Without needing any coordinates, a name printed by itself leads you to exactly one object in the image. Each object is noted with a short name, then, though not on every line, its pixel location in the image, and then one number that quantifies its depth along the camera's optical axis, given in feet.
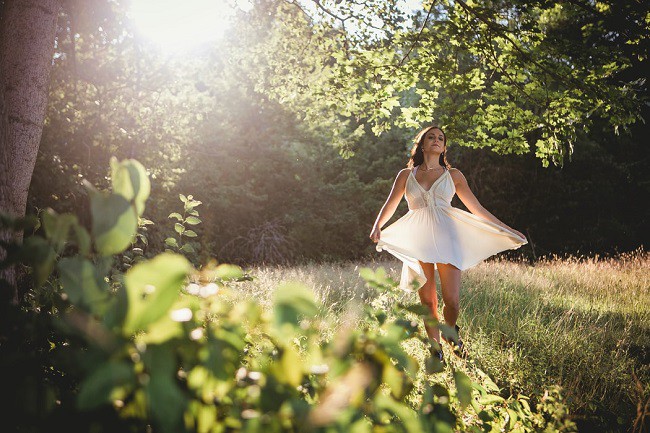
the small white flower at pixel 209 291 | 3.02
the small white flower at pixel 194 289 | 3.11
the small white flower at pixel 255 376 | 2.72
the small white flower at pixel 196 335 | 2.44
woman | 12.82
